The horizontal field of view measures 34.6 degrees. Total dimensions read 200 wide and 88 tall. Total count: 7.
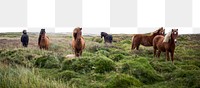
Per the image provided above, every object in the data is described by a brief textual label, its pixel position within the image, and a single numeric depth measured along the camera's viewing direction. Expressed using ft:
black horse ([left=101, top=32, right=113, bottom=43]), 107.53
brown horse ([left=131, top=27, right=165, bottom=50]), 69.06
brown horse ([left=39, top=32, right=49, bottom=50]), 71.97
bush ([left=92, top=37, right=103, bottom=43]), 128.72
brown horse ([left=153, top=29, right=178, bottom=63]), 54.75
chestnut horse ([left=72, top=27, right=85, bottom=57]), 53.88
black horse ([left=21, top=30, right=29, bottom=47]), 84.66
